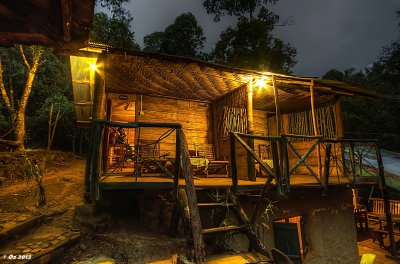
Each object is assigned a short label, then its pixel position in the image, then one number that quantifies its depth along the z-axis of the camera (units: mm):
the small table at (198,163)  6918
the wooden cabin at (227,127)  4570
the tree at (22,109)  10086
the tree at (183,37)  20359
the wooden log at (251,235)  3568
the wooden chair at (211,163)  7105
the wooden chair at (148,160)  6508
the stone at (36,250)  3723
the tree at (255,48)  20109
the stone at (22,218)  4679
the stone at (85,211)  5391
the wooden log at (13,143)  8829
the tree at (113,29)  15738
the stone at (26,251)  3719
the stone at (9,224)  4261
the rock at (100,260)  3882
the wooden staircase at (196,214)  2912
